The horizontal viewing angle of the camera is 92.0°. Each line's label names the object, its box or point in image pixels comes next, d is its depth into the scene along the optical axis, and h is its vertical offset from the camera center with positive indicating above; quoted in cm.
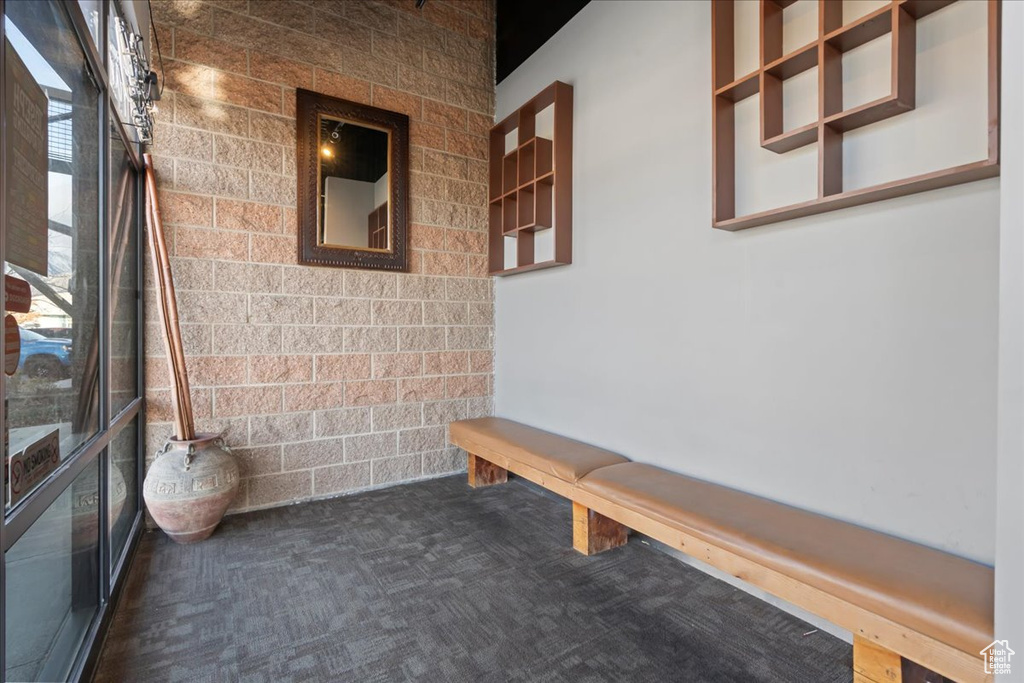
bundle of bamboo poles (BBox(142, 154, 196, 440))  273 +8
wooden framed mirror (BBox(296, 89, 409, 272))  331 +107
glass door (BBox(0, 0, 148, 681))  115 +1
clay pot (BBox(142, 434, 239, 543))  253 -79
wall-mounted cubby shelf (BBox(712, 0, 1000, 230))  156 +88
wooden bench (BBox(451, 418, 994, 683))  123 -70
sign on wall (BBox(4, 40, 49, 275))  111 +41
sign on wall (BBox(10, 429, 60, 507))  113 -32
